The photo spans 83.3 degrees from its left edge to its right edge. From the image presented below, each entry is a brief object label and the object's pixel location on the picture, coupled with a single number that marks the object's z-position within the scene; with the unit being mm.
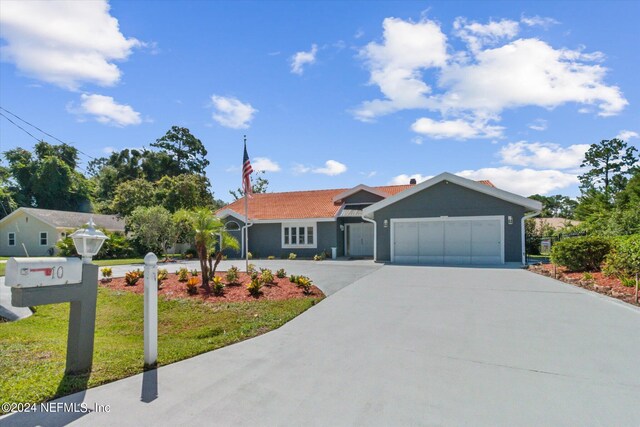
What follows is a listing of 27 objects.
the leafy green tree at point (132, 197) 29562
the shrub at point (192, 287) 10133
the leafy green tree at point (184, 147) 49438
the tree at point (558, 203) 59012
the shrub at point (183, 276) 11625
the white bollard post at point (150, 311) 4766
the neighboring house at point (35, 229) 31844
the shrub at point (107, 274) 12816
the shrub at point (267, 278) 10773
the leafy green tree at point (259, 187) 52844
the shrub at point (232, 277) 10980
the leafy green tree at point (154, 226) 23070
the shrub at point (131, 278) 11711
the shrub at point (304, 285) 10138
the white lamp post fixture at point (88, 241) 4559
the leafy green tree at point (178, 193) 29266
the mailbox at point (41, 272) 3877
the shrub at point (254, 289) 9602
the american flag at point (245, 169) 14786
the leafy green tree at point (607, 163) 37531
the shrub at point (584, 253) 13281
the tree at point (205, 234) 10500
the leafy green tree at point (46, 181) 45531
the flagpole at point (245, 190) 14741
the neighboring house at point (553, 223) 32091
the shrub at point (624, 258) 9842
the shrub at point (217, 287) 9922
